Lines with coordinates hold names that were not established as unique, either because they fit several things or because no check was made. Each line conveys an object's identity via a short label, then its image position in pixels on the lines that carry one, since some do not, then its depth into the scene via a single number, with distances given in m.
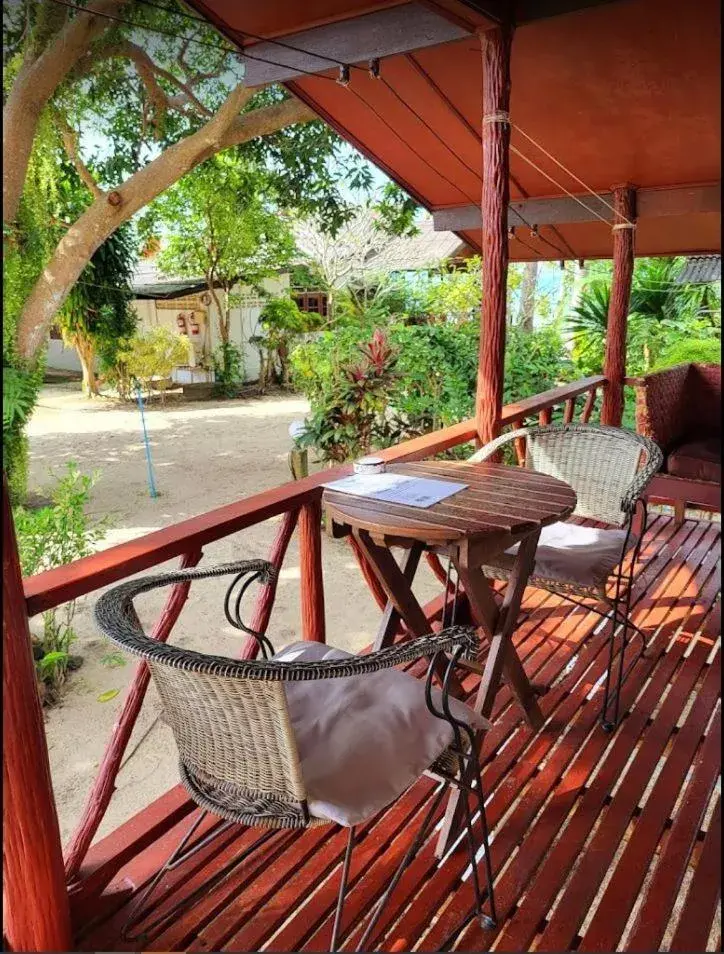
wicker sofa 3.83
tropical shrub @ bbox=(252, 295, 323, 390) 15.82
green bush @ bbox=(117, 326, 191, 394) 13.99
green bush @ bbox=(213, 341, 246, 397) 15.49
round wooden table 1.73
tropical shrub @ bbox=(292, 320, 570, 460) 6.36
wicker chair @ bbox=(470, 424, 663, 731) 2.24
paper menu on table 1.96
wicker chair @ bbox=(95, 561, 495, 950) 1.14
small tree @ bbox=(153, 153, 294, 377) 14.06
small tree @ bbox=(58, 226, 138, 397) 11.65
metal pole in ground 8.57
